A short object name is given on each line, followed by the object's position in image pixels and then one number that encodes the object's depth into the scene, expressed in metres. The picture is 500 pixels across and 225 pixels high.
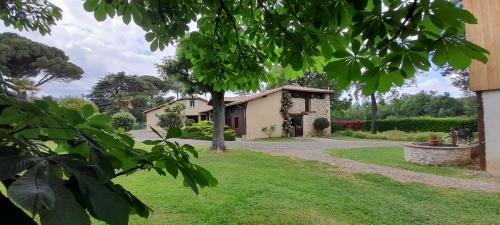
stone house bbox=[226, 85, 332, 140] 27.06
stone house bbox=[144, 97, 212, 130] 40.66
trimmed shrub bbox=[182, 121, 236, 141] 25.03
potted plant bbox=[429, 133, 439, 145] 12.77
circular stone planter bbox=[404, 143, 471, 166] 11.52
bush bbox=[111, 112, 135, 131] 30.58
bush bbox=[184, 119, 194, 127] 32.96
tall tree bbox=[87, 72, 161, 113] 54.81
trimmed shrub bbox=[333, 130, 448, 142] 23.52
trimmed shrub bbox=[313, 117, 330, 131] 29.59
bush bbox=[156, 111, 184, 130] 32.38
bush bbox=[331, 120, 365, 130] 33.88
